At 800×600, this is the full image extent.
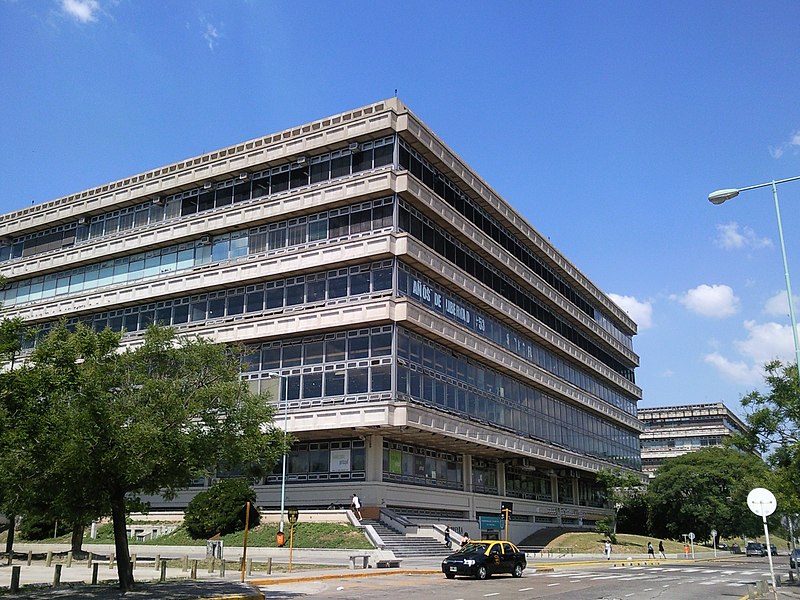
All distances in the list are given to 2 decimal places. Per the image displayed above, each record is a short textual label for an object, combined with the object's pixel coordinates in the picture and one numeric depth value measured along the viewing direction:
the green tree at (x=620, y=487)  69.12
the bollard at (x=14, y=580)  21.17
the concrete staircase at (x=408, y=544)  37.94
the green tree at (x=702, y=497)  76.50
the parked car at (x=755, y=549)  78.25
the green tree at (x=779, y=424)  31.69
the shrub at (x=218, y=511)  39.69
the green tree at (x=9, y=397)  18.36
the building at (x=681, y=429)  131.12
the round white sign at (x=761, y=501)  20.62
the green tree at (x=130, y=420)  19.12
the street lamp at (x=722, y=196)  21.94
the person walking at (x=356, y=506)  40.83
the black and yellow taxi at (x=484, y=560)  31.28
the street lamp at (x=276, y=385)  45.06
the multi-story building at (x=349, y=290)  43.53
